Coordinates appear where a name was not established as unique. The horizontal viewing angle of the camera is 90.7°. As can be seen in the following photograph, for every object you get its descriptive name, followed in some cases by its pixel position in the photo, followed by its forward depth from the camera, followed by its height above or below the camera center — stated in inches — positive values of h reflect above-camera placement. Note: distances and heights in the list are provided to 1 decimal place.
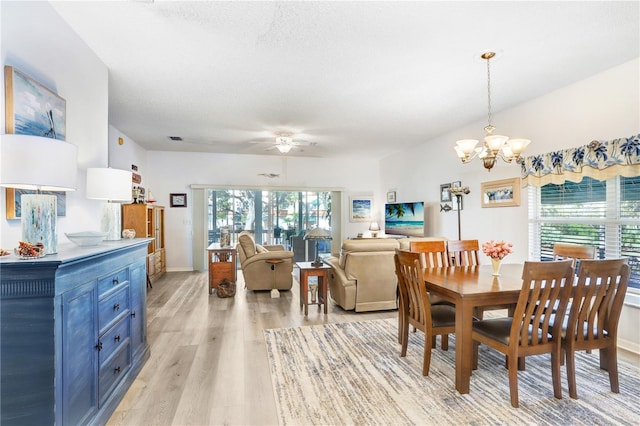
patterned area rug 78.4 -50.9
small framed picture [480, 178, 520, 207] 162.2 +10.4
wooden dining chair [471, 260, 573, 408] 79.0 -29.4
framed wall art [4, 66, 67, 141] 67.1 +25.3
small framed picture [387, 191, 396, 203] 292.7 +15.0
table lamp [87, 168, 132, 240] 89.7 +6.7
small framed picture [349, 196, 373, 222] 321.7 +3.9
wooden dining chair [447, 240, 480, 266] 133.4 -16.5
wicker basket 190.2 -45.6
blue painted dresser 54.6 -23.9
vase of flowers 106.4 -13.4
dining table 86.7 -24.4
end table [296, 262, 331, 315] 157.3 -33.0
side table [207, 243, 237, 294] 198.4 -34.2
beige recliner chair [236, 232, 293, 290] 198.1 -35.4
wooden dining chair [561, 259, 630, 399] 83.4 -28.3
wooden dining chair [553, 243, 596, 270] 111.8 -14.9
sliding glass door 295.7 +0.4
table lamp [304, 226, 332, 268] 157.5 -11.0
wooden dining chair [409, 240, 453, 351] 129.8 -15.2
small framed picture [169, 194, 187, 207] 279.3 +12.5
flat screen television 239.6 -5.3
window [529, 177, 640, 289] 119.0 -2.6
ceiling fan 209.4 +53.2
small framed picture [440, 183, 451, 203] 214.5 +13.2
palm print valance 112.6 +19.8
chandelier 108.0 +23.1
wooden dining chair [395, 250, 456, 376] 96.7 -32.4
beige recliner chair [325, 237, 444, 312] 156.9 -31.6
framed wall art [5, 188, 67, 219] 66.5 +2.8
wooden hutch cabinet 199.6 -8.1
